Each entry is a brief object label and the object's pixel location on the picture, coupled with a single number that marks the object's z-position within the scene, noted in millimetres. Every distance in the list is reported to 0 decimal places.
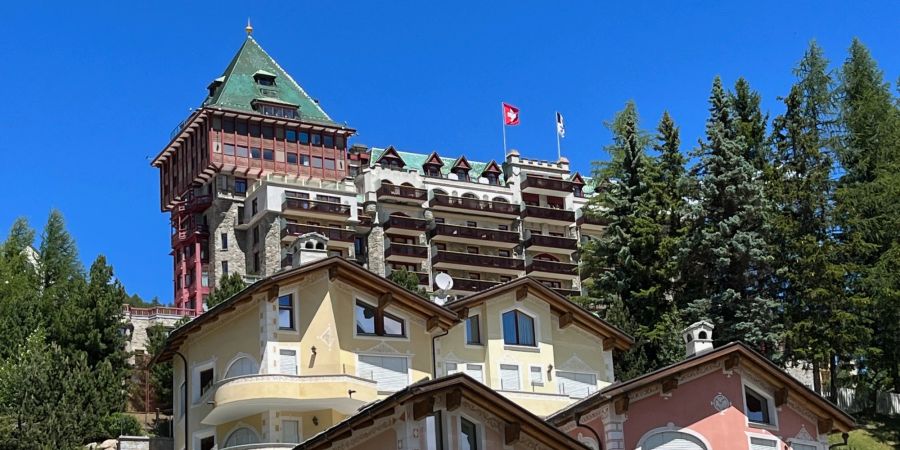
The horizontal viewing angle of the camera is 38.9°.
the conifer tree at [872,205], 59750
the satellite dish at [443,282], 49375
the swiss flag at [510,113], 111938
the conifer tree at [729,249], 57438
